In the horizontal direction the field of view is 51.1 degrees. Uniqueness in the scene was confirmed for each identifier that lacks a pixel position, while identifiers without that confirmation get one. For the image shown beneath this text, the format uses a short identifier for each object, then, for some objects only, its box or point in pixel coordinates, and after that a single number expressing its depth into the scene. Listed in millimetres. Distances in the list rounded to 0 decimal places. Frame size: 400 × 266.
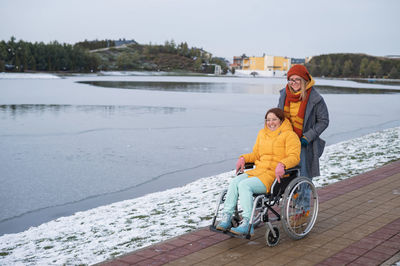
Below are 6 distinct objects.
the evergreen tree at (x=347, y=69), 156375
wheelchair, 3637
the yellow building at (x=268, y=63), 183500
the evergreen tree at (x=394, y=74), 139250
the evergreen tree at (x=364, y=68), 149988
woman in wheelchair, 3580
